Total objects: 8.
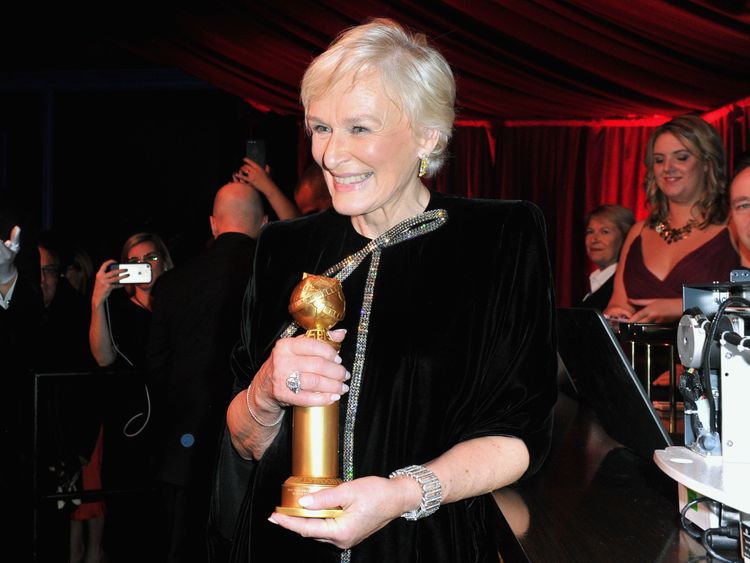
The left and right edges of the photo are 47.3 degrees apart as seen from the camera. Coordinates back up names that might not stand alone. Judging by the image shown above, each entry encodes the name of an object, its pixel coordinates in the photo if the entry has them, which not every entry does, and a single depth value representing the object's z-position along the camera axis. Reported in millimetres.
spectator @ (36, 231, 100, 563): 4805
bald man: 3453
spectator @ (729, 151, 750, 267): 2096
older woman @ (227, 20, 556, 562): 1166
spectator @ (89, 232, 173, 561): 4359
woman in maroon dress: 2943
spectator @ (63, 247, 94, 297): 6133
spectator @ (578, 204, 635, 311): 4582
